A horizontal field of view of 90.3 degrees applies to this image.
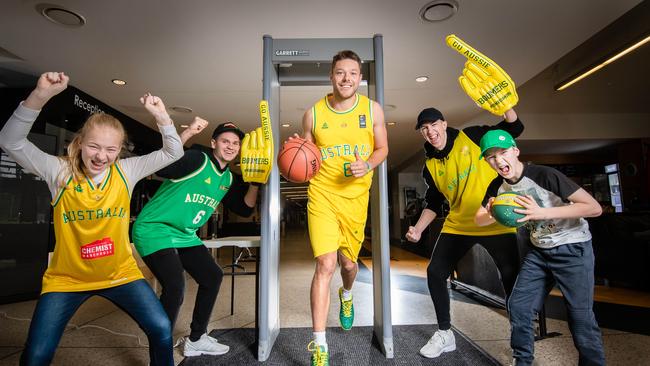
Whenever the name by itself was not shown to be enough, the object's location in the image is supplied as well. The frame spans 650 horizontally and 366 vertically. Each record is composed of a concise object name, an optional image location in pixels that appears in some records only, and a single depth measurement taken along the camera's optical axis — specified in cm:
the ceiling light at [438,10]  322
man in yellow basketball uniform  199
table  246
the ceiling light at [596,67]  421
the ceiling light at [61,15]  319
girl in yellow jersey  136
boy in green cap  159
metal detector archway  212
